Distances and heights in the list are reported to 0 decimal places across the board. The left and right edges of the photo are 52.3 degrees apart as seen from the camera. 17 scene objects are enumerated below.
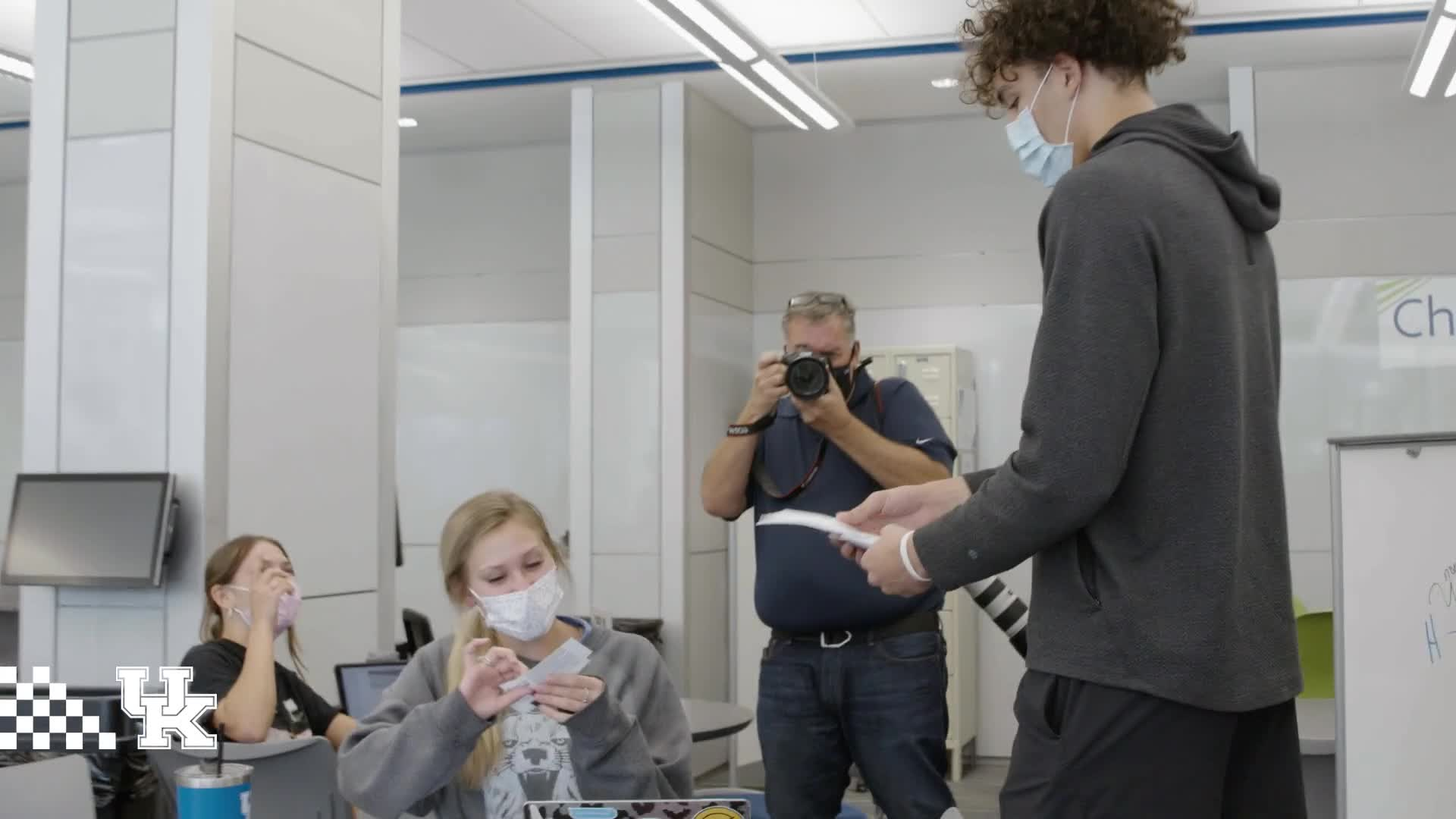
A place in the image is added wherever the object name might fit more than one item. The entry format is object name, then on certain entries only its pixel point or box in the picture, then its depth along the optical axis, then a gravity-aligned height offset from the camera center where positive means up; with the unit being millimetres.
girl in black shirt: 3062 -390
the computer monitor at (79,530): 3865 -150
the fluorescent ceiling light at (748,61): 5004 +1566
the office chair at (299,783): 2453 -514
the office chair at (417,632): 5109 -558
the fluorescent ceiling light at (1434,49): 4664 +1428
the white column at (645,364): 7250 +539
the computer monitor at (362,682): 3457 -487
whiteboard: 3307 -363
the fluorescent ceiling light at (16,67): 6062 +1668
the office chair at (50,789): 2002 -433
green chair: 5289 -664
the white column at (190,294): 3951 +495
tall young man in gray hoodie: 1372 -38
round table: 3768 -661
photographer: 3127 -275
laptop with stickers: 1538 -354
